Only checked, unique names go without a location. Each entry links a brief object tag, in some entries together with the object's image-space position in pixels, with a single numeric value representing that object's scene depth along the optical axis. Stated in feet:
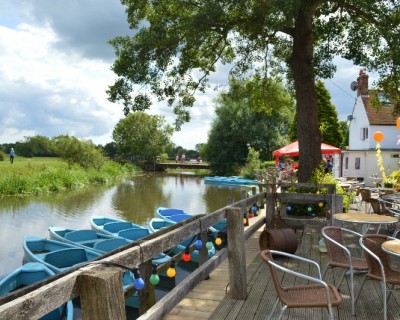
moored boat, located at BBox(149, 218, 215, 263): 32.19
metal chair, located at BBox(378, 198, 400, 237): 29.55
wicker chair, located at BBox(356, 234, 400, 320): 13.44
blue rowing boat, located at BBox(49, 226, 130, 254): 31.96
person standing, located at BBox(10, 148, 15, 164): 141.28
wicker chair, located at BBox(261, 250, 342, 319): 11.03
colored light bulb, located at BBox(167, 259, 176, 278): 13.42
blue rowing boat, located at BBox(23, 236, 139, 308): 24.21
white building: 92.27
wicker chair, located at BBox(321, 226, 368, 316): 14.97
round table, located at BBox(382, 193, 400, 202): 22.65
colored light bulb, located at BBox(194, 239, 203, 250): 16.15
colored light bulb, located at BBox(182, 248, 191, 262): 14.53
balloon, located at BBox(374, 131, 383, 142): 61.62
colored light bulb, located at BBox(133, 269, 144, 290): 9.23
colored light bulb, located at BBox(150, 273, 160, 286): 11.37
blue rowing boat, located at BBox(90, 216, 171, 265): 37.27
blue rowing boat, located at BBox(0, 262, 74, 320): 22.56
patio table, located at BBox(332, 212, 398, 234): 18.15
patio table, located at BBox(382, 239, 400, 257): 12.77
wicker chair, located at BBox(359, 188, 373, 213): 37.40
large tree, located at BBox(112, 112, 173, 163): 215.31
